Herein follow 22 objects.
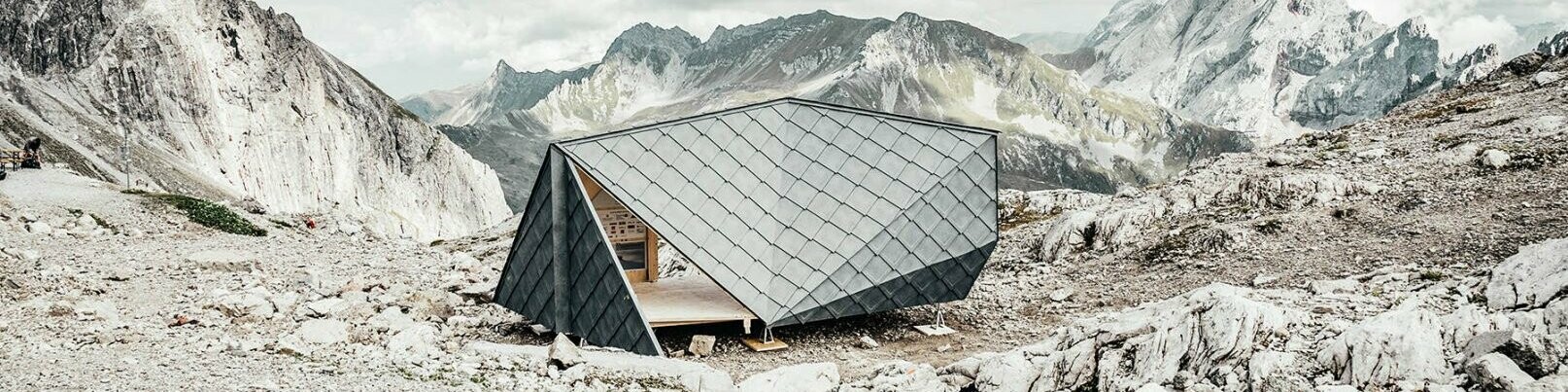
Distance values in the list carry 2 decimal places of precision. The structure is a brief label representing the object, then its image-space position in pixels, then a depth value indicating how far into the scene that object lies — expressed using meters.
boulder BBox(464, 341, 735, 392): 16.86
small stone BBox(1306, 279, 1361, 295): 19.25
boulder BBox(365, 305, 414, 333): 20.66
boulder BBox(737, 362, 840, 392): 16.80
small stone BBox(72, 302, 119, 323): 20.38
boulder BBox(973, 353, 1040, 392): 15.58
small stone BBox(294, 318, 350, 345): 18.94
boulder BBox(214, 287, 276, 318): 21.69
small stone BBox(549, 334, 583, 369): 17.64
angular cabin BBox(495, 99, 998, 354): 20.50
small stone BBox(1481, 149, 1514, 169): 27.55
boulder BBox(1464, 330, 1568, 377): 11.21
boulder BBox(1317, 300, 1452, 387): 12.14
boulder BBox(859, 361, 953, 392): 16.62
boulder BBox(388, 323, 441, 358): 17.92
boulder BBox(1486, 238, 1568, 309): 13.75
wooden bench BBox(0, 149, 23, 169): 47.17
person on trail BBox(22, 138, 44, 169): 48.99
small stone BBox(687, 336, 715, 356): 20.53
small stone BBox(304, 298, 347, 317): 22.42
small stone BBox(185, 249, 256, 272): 26.77
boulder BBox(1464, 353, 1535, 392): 11.02
